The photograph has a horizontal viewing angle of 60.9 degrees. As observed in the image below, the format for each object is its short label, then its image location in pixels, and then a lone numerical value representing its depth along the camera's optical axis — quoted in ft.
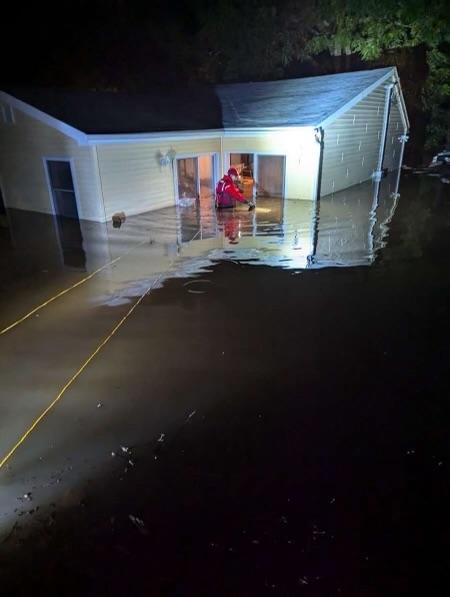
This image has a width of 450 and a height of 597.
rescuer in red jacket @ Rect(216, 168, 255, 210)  42.00
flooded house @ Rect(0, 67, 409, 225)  38.73
